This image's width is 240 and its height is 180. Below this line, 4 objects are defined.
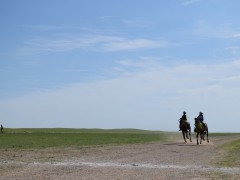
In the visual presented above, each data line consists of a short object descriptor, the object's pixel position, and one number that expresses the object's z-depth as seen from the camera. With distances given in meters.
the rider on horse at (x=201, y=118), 49.62
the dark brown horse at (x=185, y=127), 51.50
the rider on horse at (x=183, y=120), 50.46
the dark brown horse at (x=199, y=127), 47.88
